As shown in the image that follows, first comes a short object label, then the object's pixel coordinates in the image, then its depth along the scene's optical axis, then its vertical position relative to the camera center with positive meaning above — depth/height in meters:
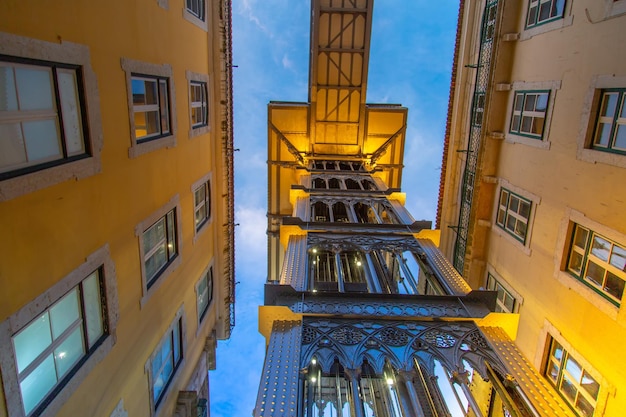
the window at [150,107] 8.02 +0.07
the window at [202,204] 12.47 -3.07
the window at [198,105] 11.77 +0.24
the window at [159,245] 8.70 -3.21
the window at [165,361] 9.17 -6.34
